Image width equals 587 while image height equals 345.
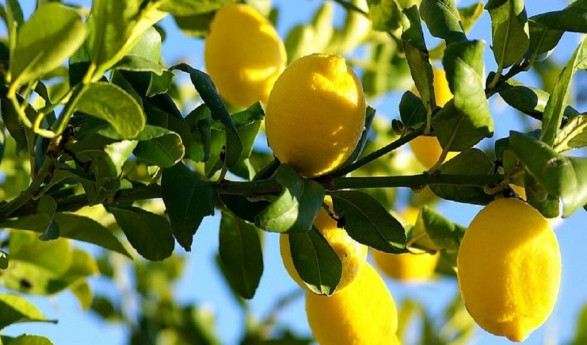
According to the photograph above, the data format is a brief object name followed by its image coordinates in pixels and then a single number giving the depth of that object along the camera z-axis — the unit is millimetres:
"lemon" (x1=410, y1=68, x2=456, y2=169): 1455
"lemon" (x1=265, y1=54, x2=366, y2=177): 1286
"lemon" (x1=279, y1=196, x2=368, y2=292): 1374
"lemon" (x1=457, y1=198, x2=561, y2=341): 1263
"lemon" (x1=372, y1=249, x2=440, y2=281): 1781
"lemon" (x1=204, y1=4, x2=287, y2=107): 1665
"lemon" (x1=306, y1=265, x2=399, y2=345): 1408
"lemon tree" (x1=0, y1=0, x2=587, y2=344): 1210
